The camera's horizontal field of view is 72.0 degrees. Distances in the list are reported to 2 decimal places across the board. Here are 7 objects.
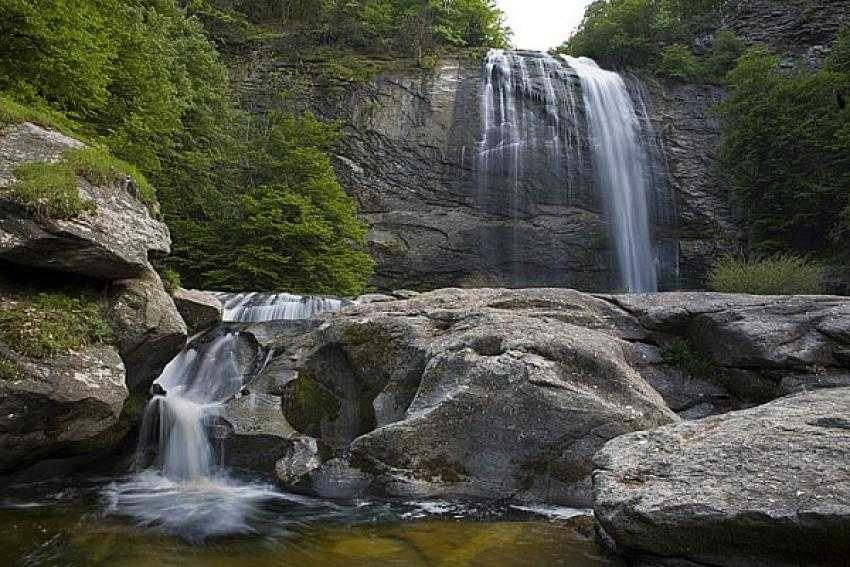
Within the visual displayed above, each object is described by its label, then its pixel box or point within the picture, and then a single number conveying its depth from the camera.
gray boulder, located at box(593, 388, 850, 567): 3.61
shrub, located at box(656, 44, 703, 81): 25.77
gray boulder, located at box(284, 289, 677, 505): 6.38
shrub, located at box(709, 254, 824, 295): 16.09
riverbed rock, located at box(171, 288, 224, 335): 9.18
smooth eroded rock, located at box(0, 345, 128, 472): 5.42
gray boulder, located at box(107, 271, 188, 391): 6.82
